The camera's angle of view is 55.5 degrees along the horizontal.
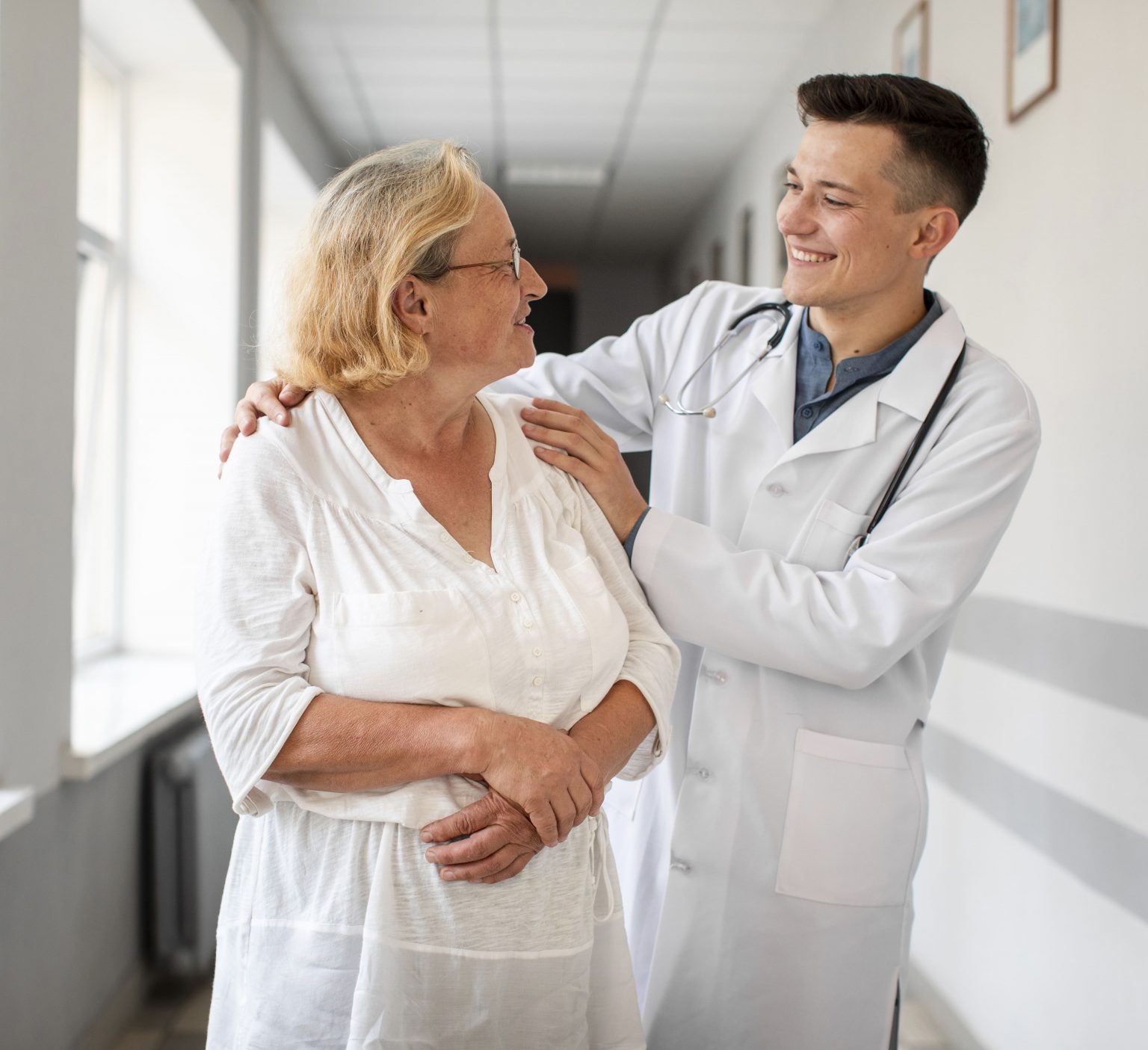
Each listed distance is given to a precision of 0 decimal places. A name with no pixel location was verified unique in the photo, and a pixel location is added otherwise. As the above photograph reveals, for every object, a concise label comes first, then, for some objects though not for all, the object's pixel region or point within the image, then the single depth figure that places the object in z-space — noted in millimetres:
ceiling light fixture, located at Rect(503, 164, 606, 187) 6699
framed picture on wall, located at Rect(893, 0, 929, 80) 3225
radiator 3219
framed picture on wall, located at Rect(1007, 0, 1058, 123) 2363
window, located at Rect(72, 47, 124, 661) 3807
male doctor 1566
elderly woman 1208
